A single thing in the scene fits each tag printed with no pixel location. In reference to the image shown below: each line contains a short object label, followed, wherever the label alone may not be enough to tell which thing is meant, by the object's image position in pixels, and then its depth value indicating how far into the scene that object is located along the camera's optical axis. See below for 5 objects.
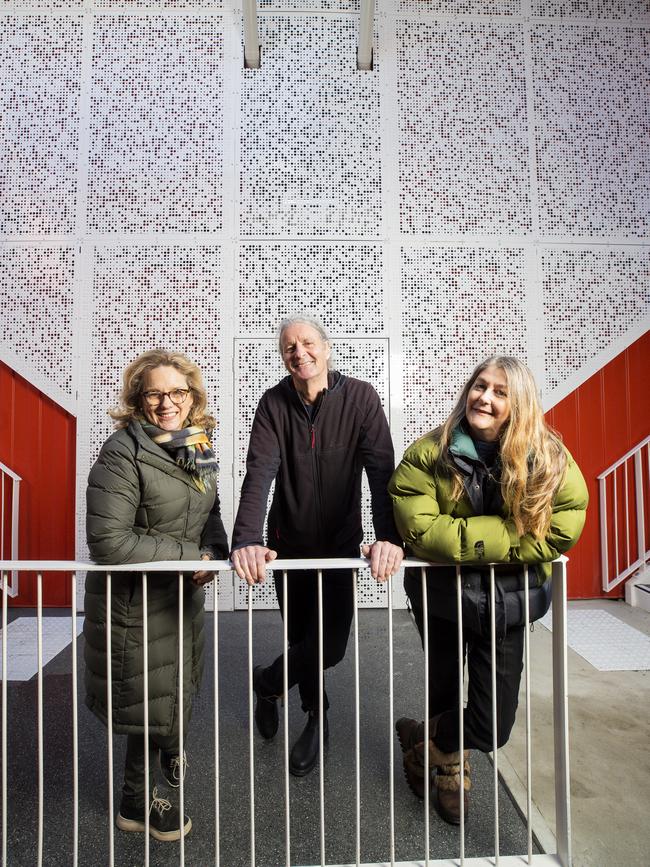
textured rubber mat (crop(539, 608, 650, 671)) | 2.98
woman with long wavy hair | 1.49
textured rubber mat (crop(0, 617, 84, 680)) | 2.98
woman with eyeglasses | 1.56
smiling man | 1.93
